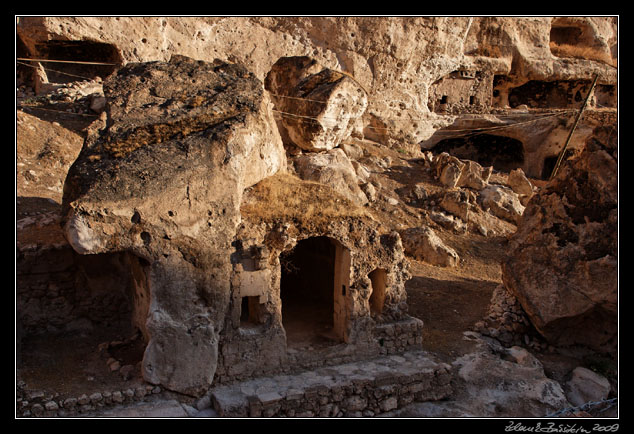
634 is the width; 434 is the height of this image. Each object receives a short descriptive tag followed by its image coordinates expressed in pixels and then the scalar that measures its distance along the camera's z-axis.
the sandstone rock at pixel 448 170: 16.42
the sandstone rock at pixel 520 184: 17.77
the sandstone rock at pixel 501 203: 15.99
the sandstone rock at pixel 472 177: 16.64
